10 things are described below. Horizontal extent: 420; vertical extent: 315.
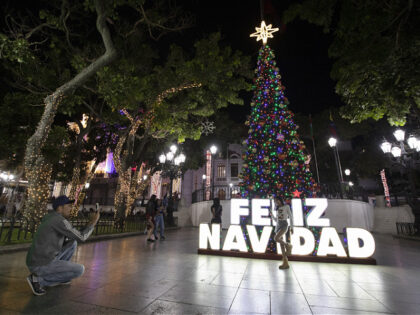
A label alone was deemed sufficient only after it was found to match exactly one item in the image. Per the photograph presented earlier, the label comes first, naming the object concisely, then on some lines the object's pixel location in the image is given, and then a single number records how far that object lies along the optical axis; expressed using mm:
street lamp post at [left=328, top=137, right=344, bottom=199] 12391
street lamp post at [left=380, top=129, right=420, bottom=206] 10527
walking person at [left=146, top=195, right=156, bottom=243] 9570
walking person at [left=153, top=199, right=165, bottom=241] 10055
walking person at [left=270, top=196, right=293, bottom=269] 5398
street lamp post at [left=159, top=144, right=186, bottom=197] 13831
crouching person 3328
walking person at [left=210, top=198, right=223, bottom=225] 11388
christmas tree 8133
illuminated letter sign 5855
